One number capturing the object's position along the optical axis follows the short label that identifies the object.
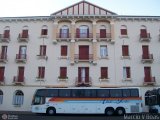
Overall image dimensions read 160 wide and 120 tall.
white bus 17.09
